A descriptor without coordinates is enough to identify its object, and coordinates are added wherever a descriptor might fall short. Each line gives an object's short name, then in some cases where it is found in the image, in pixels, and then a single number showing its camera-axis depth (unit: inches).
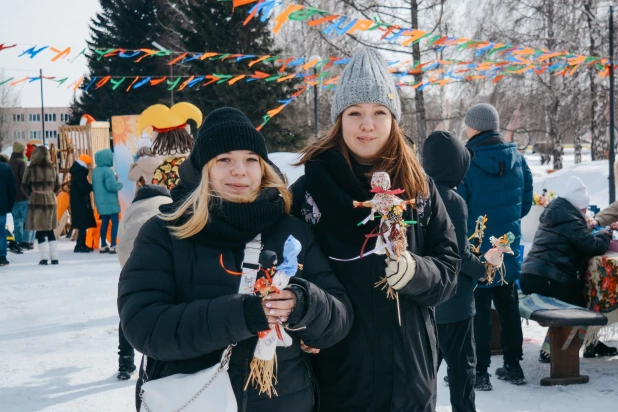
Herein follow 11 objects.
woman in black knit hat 71.6
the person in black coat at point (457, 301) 143.6
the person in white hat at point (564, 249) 201.2
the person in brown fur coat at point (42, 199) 387.2
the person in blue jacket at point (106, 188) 441.1
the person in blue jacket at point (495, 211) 183.6
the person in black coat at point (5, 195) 386.0
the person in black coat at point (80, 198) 452.4
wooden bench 186.9
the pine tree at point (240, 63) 871.7
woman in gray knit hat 86.1
